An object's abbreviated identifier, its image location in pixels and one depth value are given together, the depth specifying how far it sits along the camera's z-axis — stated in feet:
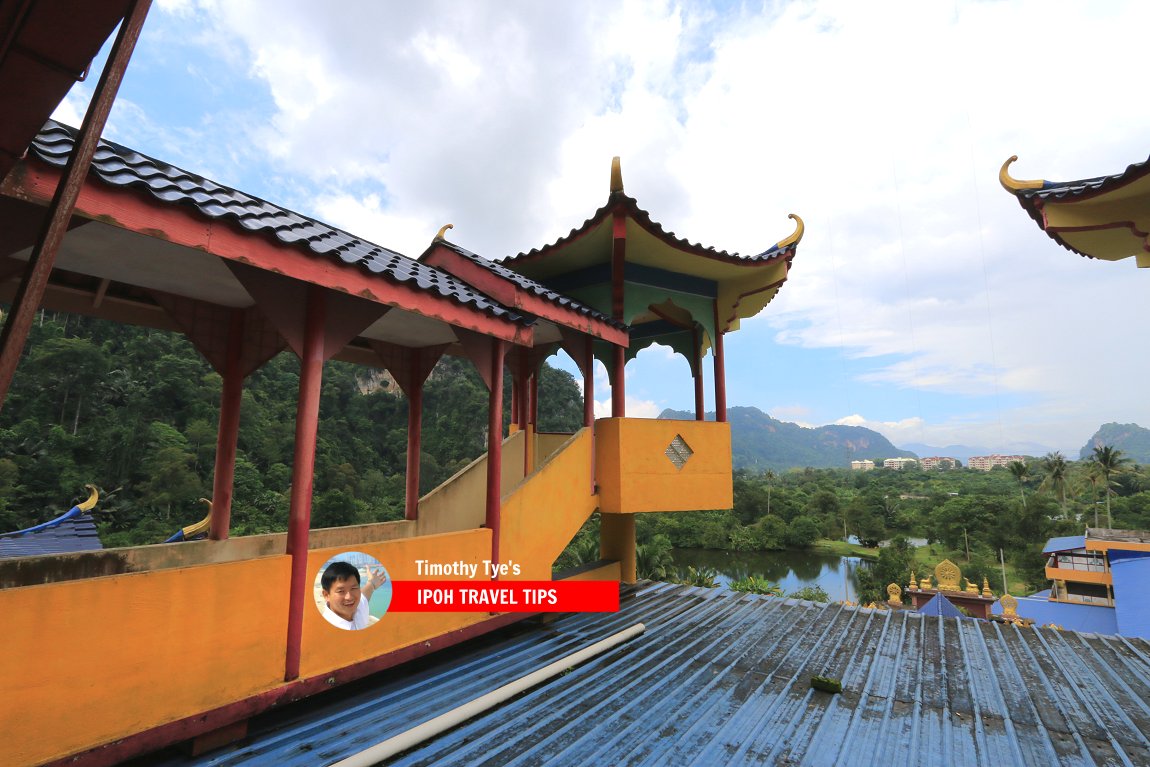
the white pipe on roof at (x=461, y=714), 8.76
